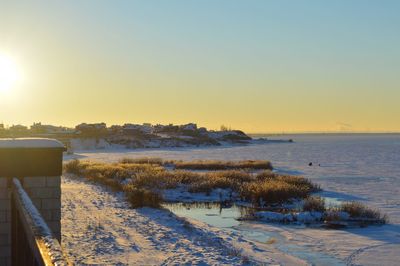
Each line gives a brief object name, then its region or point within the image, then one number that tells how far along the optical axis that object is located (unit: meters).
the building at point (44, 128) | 159.55
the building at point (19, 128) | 140.57
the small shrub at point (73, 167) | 35.74
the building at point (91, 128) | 143.38
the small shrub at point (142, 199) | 17.81
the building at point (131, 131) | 163.00
